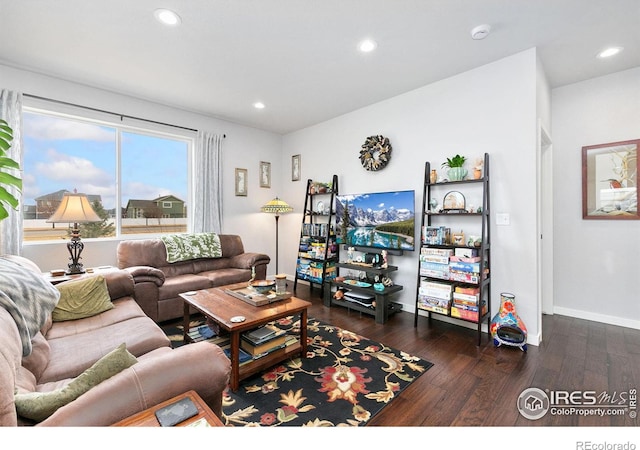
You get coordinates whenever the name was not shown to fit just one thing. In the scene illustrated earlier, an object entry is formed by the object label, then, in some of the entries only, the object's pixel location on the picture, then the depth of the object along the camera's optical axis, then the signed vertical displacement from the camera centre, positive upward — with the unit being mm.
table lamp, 2693 +116
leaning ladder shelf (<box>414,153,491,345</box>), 2621 -448
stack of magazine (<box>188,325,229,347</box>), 2336 -962
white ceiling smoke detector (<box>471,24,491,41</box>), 2227 +1609
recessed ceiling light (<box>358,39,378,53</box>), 2447 +1646
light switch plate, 2692 +56
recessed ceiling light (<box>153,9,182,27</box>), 2080 +1639
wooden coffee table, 1879 -665
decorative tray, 2246 -600
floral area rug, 1631 -1123
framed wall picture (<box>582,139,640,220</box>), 2797 +459
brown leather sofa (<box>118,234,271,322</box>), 2805 -563
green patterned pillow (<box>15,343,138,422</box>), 879 -558
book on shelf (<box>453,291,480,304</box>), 2610 -704
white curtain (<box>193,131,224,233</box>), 4152 +666
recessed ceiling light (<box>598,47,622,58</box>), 2508 +1607
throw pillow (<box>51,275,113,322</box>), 2033 -561
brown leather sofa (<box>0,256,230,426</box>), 853 -599
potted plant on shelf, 2859 +595
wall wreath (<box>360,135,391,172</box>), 3604 +986
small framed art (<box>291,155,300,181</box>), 4961 +1071
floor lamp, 4578 +323
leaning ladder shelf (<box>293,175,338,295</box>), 4020 -176
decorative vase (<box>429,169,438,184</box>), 3113 +550
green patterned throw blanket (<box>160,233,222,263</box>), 3562 -262
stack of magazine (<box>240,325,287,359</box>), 2076 -897
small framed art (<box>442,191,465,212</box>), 2924 +260
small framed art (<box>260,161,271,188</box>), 5004 +973
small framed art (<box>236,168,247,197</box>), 4660 +760
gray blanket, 1319 -386
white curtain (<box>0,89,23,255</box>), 2773 +774
